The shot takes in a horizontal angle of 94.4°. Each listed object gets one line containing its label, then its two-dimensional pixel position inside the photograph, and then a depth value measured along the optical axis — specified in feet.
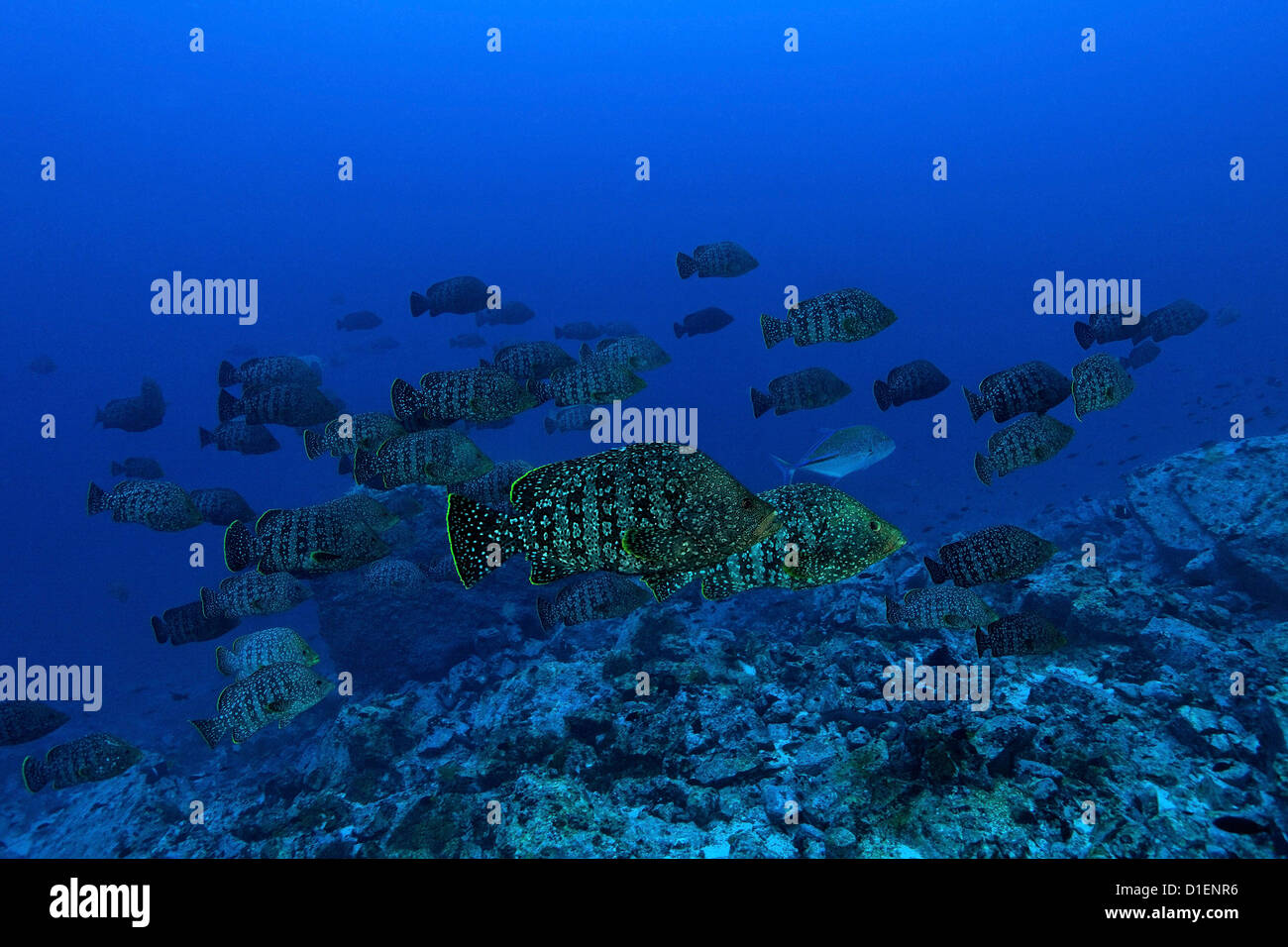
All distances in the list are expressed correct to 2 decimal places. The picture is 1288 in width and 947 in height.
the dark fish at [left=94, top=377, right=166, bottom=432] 33.83
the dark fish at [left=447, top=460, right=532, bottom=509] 21.17
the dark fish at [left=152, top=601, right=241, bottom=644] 23.38
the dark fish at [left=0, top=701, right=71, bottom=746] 21.99
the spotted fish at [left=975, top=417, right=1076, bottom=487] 16.97
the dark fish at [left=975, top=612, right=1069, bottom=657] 16.58
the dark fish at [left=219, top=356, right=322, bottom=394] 28.86
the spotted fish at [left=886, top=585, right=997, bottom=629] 17.11
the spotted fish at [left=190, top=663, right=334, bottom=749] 18.42
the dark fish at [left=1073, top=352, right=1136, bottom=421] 17.34
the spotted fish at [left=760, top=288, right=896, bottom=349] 19.31
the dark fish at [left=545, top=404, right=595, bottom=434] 30.60
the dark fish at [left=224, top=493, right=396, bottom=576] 16.08
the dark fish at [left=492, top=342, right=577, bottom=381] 24.20
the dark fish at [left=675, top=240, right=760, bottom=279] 26.55
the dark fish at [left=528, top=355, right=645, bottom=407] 21.75
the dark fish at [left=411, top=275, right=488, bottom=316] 30.45
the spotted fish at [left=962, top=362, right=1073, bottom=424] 16.84
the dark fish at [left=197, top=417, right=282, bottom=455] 27.96
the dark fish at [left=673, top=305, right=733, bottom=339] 32.22
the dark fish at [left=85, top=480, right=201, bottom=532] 22.90
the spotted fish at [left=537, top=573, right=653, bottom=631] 20.77
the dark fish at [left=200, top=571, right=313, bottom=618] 21.09
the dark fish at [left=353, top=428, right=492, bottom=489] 18.04
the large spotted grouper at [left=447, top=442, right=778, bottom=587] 8.27
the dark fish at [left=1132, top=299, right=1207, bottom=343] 26.00
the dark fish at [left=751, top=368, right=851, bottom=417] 22.41
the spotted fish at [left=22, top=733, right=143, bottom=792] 20.98
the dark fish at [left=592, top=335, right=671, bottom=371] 24.39
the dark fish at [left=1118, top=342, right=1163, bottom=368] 31.19
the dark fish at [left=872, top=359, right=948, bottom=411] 20.93
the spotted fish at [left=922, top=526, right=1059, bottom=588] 15.33
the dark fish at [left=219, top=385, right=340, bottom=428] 24.72
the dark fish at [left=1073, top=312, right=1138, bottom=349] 22.50
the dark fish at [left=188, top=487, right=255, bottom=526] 25.79
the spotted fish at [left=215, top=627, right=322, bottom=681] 20.56
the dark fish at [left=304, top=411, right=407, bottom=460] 21.58
